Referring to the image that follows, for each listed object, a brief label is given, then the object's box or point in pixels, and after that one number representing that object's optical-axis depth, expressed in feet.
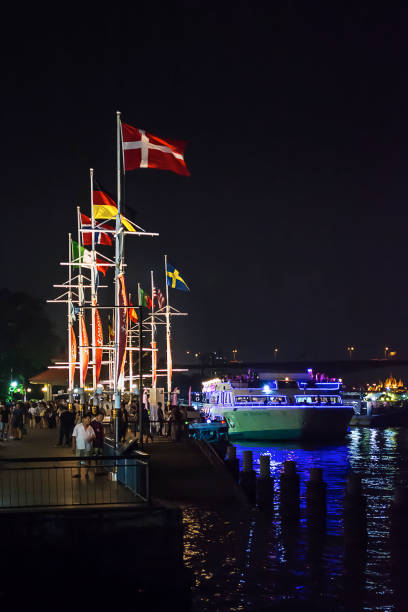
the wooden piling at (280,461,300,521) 83.46
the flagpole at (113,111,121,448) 109.40
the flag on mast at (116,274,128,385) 108.27
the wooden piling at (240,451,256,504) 93.35
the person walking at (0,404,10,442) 132.46
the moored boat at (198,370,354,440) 215.31
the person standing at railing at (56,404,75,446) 121.70
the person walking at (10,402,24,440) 135.23
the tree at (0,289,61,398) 335.06
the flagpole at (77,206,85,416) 156.32
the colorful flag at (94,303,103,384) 150.41
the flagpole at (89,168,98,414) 151.61
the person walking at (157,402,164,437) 138.10
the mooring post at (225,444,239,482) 107.76
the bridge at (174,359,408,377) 557.74
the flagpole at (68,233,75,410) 199.21
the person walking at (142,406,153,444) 115.97
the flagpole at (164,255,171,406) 271.53
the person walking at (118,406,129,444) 96.41
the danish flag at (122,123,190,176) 105.29
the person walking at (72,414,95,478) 85.35
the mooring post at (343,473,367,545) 71.67
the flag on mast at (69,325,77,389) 201.26
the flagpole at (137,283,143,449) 74.06
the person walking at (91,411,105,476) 90.02
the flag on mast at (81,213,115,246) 157.64
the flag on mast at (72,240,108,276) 165.37
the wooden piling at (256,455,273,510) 87.94
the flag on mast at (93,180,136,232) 133.59
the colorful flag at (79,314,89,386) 162.81
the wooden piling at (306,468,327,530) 78.23
